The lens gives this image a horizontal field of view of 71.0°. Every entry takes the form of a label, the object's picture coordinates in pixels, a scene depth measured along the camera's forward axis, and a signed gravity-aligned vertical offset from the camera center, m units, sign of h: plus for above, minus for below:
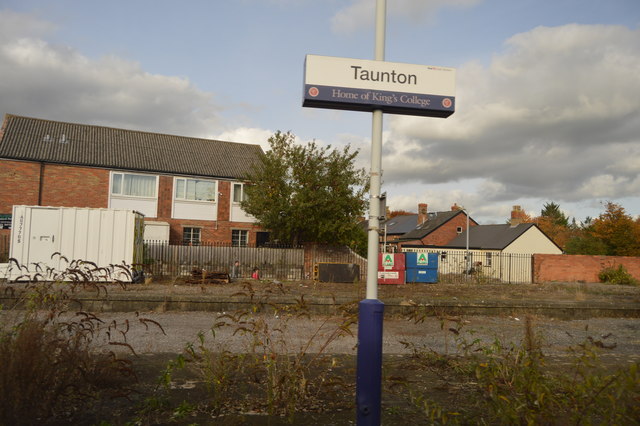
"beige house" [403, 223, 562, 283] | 40.97 +1.04
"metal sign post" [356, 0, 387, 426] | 3.55 -0.87
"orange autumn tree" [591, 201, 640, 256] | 39.84 +2.28
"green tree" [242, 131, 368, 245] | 22.12 +2.61
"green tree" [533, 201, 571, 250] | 72.06 +5.99
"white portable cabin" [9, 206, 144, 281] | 15.59 +0.15
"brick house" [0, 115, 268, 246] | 23.61 +3.58
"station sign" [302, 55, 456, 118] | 4.27 +1.59
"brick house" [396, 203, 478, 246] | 50.16 +2.76
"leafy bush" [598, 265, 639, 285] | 27.45 -1.23
